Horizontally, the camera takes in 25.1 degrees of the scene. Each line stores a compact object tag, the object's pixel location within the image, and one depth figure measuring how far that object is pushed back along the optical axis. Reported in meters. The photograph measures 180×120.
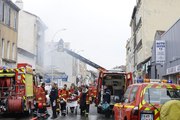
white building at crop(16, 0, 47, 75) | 51.81
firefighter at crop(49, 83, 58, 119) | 20.16
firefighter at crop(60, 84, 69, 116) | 22.45
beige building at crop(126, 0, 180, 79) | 48.81
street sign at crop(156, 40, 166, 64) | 30.33
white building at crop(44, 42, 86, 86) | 88.62
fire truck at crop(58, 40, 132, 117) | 22.66
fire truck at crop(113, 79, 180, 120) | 8.83
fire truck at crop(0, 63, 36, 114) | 19.44
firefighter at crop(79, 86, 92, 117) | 22.28
